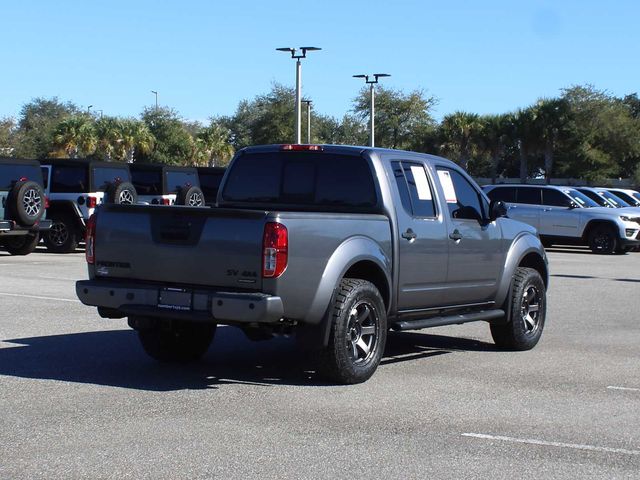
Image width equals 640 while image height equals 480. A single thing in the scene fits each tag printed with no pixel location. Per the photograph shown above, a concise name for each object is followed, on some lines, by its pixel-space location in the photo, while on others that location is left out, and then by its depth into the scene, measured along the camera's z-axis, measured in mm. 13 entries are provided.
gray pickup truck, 8133
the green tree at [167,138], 74500
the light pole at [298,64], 40344
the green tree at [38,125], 82375
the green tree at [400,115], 68625
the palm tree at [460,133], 65438
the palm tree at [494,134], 65125
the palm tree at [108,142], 64500
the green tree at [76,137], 62594
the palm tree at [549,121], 63875
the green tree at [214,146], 71062
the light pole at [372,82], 46031
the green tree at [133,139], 65188
